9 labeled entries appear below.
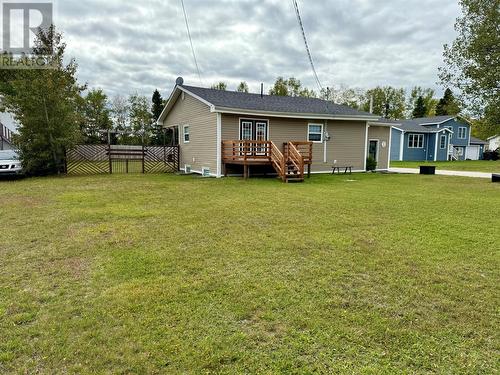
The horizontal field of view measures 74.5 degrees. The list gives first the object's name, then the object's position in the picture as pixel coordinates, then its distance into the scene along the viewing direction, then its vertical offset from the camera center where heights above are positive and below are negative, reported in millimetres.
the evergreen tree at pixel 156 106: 37722 +5590
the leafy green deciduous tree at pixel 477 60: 16250 +5191
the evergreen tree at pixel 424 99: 53562 +9858
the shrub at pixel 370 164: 18391 -318
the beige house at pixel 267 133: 13945 +1138
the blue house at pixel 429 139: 32188 +2102
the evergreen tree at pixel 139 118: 37084 +4353
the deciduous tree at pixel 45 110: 13328 +1722
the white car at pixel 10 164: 12664 -524
